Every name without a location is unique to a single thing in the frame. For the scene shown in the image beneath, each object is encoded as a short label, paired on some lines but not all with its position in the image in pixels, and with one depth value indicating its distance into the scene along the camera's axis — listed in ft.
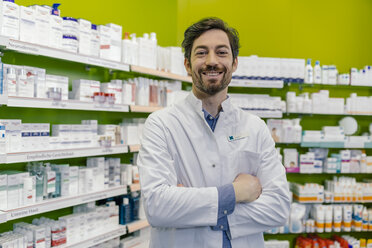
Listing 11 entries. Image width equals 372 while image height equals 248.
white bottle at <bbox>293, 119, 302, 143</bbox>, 15.30
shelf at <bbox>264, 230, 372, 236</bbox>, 16.63
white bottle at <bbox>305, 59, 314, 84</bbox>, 15.53
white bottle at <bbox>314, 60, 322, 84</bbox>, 15.64
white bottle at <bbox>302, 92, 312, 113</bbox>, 15.55
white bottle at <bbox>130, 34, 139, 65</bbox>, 11.72
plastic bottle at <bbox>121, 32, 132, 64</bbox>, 11.43
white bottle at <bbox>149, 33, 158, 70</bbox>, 12.45
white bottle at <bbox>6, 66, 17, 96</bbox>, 7.89
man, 4.52
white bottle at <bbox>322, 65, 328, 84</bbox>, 15.87
